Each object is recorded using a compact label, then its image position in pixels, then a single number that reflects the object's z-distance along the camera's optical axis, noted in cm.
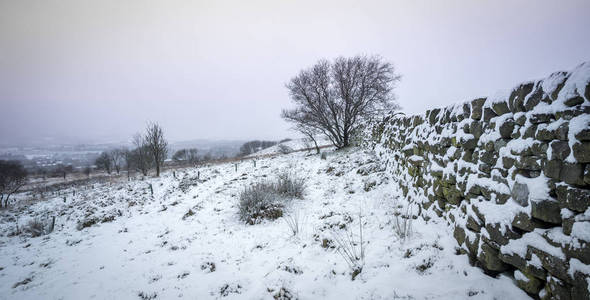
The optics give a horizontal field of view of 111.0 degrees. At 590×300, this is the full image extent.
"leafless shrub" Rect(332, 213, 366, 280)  327
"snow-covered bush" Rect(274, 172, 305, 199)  708
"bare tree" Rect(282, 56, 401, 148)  1494
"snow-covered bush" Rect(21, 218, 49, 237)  787
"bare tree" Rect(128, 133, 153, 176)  2022
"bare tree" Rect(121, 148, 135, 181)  3148
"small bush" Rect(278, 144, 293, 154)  2265
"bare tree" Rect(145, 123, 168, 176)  1813
